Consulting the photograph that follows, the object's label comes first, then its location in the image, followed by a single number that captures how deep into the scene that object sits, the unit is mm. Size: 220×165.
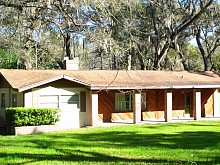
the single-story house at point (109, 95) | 21359
